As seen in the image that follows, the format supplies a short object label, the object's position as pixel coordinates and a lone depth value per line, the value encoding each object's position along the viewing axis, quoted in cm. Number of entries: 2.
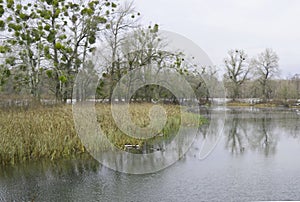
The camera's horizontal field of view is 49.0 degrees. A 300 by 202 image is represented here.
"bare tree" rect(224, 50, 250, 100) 4471
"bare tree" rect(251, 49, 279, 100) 4231
